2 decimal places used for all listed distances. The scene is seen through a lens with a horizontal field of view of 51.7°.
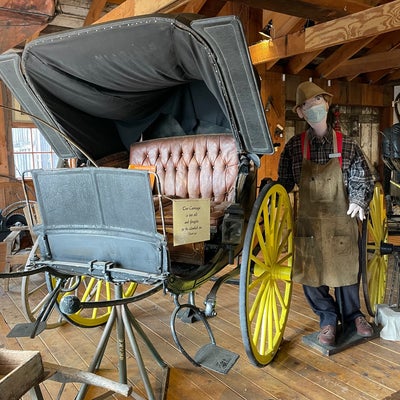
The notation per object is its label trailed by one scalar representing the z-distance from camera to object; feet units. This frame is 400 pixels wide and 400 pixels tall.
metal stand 6.40
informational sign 5.43
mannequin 8.12
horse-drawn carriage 5.63
